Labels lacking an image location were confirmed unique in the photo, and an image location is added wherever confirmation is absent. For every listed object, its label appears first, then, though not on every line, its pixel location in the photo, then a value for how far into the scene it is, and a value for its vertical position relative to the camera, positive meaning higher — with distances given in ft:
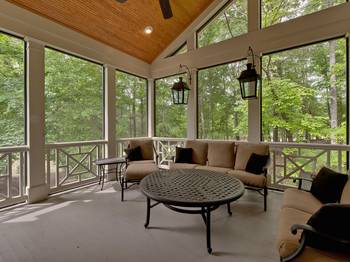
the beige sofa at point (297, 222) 4.60 -2.53
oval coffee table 6.67 -2.10
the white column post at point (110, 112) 15.65 +1.54
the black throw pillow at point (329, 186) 7.41 -2.01
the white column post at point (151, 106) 19.57 +2.40
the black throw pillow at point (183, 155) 14.02 -1.56
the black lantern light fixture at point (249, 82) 10.85 +2.63
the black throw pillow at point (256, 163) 11.07 -1.73
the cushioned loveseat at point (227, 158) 10.48 -1.64
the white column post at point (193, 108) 16.71 +1.88
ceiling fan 8.23 +5.04
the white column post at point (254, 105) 13.66 +1.74
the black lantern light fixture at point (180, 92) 14.35 +2.77
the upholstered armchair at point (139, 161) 11.83 -2.00
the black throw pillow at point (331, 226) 4.41 -2.05
